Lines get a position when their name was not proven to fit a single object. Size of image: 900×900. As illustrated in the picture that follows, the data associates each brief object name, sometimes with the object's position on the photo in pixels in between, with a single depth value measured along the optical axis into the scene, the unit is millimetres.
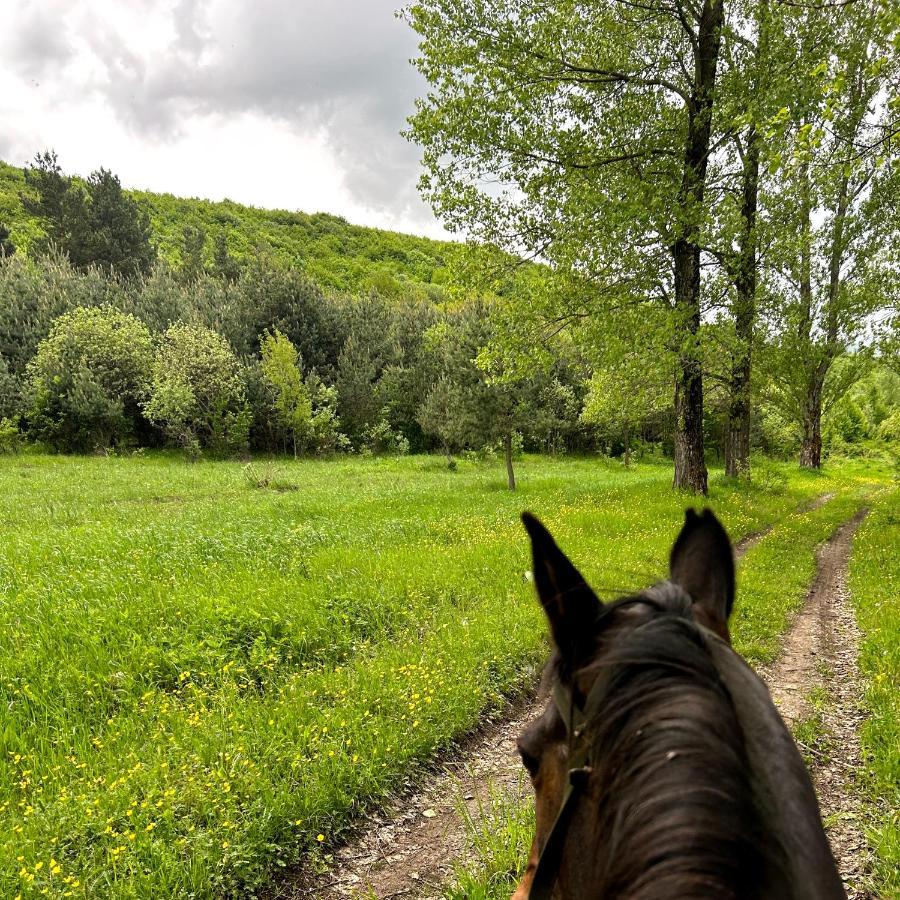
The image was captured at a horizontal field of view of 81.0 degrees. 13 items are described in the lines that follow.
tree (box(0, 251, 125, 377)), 33625
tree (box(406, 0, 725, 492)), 11203
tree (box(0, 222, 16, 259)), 47656
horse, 769
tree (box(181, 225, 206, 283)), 58375
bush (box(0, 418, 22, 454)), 28509
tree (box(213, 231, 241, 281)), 58094
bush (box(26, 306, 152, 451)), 30625
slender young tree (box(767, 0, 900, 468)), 10625
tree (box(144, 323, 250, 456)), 30438
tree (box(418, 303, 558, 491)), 19406
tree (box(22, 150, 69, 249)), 50188
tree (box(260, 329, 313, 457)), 33156
